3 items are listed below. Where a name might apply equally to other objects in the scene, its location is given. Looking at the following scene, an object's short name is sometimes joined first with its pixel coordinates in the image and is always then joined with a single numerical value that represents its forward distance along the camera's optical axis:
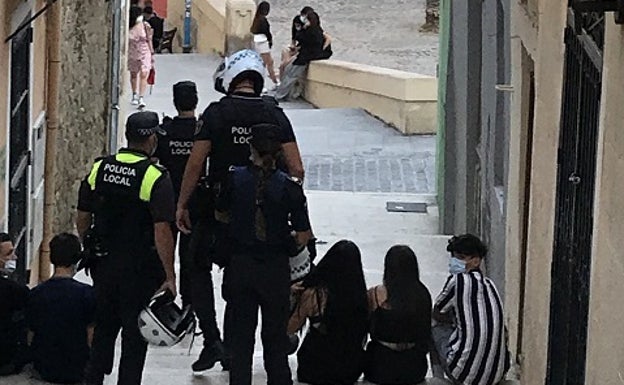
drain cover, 17.84
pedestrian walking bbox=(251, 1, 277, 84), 25.17
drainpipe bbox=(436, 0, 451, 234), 17.72
